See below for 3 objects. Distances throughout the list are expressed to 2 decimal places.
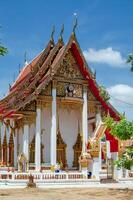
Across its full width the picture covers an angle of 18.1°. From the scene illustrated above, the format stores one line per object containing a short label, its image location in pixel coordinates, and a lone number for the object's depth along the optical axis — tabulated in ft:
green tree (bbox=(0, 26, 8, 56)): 28.81
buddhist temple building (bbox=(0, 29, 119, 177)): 71.05
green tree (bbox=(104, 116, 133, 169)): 51.75
